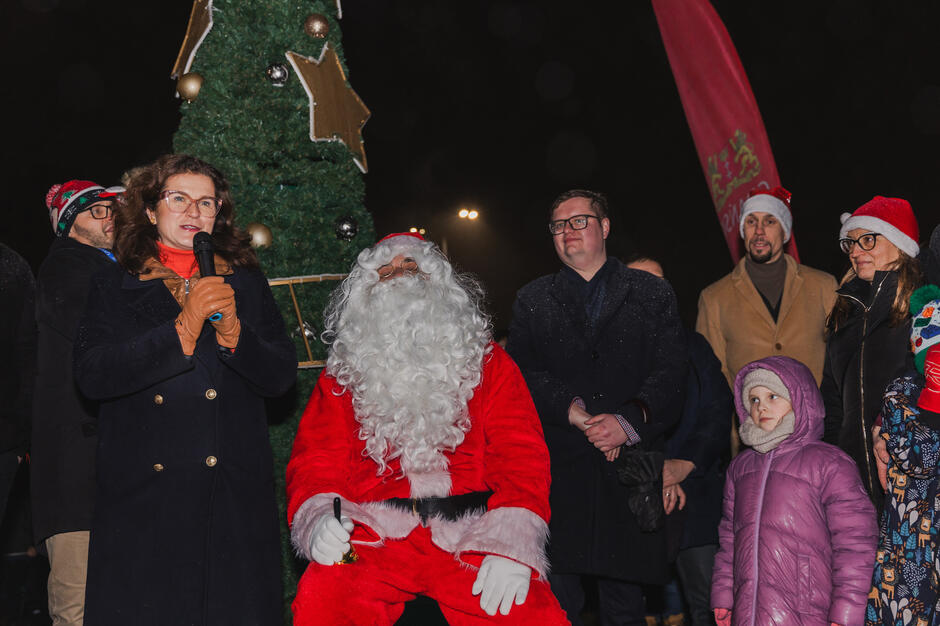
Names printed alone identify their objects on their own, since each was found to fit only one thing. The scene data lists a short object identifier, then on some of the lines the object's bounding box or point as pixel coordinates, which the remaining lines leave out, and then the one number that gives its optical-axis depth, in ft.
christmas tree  16.30
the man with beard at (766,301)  15.81
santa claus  9.26
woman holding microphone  8.92
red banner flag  21.31
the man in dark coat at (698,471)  13.08
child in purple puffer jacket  10.59
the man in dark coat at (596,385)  12.09
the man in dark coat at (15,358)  11.76
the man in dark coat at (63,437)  10.57
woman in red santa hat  11.72
